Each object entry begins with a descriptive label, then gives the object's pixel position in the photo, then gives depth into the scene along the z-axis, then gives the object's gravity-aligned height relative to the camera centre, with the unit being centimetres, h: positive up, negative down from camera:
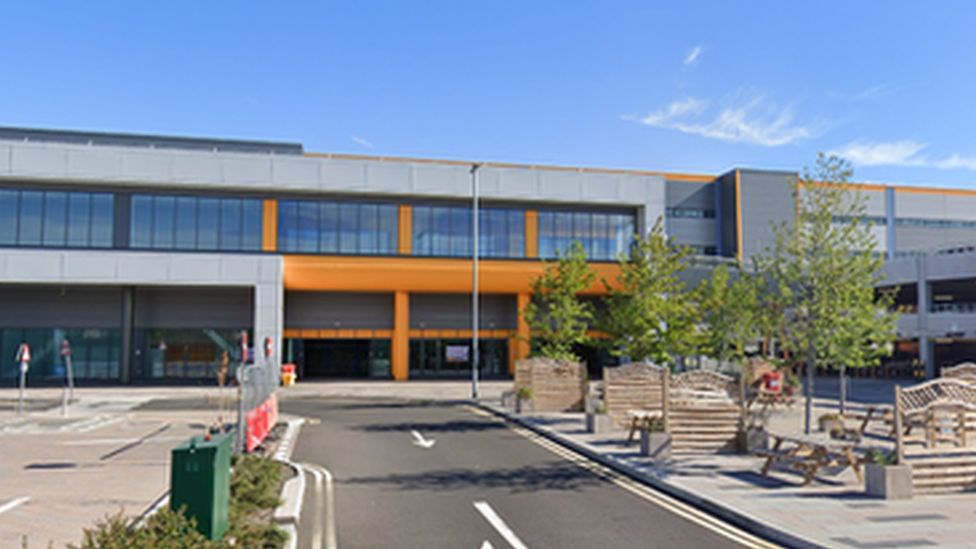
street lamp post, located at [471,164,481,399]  3400 +96
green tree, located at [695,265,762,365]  2205 +34
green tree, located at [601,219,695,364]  2142 +42
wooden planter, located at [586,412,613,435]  1970 -254
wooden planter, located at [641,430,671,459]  1534 -240
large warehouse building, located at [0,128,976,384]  4169 +359
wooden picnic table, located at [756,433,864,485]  1237 -219
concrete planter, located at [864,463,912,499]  1133 -228
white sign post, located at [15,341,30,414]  2779 -148
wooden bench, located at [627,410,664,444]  1642 -204
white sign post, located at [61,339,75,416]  2711 -321
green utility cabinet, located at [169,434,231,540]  848 -182
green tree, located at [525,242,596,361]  2794 +53
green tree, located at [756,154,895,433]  1823 +99
